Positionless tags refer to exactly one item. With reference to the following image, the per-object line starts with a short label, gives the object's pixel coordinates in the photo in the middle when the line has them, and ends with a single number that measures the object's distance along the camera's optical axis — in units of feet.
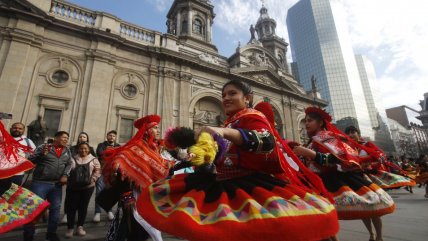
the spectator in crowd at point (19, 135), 14.28
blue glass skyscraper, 195.52
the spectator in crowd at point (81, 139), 15.68
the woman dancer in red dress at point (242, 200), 3.62
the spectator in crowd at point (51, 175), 12.42
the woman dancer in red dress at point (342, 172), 8.16
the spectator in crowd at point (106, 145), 19.09
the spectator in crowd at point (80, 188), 13.37
